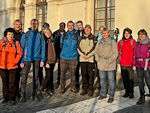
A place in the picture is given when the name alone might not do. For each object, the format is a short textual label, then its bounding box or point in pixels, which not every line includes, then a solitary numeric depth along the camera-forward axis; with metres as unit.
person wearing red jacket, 5.18
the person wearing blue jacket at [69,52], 5.61
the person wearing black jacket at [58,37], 6.23
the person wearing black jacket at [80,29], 5.96
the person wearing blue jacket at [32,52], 4.88
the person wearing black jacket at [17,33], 5.05
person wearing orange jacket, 4.70
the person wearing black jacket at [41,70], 5.61
